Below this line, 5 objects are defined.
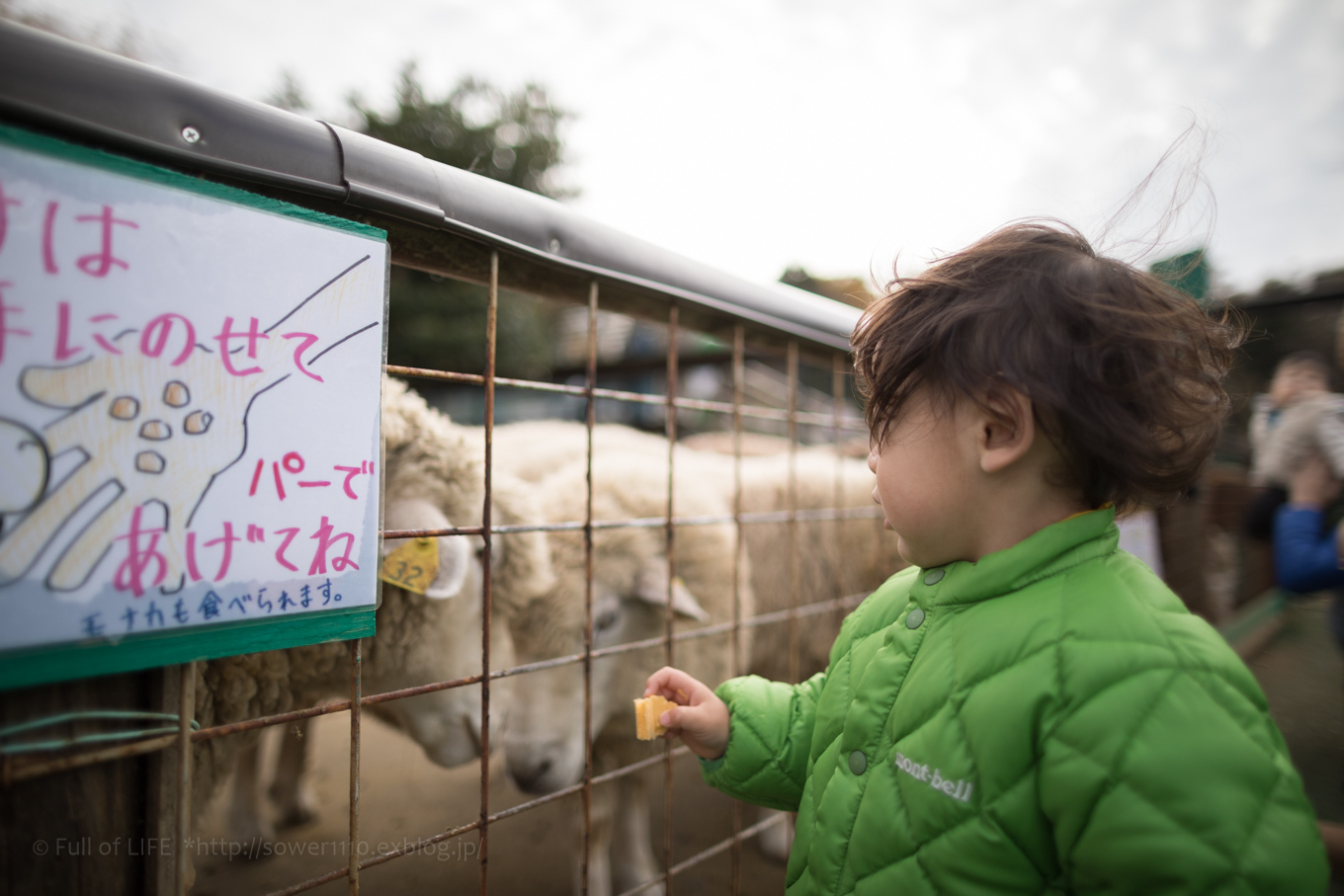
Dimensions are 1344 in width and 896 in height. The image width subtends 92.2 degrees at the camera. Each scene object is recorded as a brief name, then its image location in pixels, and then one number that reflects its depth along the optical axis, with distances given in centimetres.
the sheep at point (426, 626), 173
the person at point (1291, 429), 245
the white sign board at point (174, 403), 68
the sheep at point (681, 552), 231
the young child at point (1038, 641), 66
